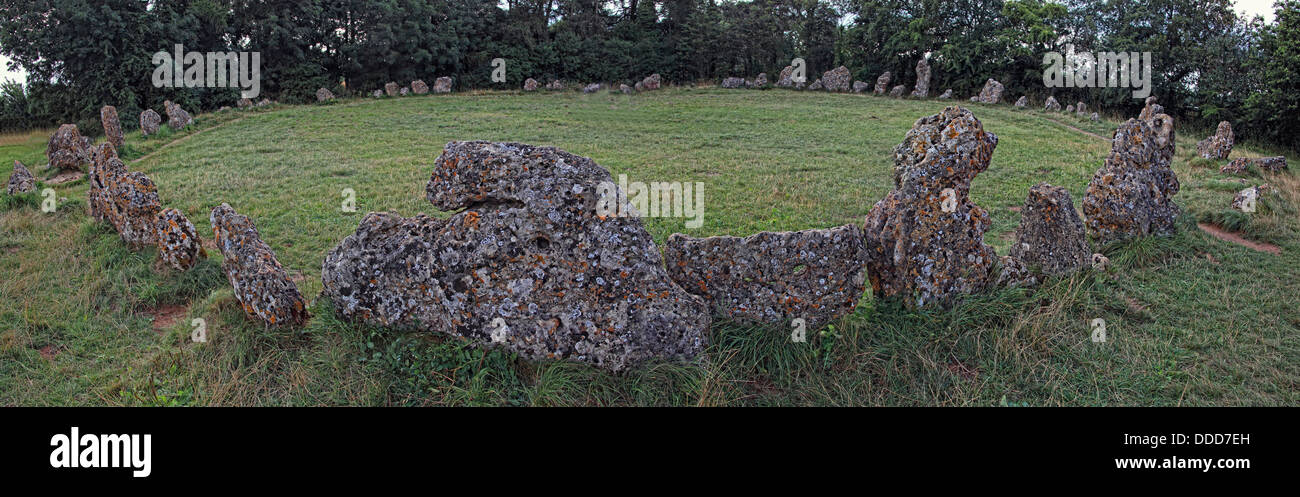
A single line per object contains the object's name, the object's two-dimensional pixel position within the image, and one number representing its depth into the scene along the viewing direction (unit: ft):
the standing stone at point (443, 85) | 95.14
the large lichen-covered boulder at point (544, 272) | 16.66
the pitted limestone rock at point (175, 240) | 24.27
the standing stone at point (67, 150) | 48.65
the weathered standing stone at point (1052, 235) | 22.39
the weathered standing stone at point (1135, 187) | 26.11
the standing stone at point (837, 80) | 97.30
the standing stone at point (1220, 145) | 48.52
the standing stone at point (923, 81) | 91.50
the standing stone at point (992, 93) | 85.66
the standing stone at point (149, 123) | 63.87
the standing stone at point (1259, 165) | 43.70
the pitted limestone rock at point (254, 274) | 18.65
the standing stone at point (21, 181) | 40.75
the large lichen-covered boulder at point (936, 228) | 19.35
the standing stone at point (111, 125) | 59.11
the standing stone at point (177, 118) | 66.90
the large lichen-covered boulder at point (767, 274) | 18.26
